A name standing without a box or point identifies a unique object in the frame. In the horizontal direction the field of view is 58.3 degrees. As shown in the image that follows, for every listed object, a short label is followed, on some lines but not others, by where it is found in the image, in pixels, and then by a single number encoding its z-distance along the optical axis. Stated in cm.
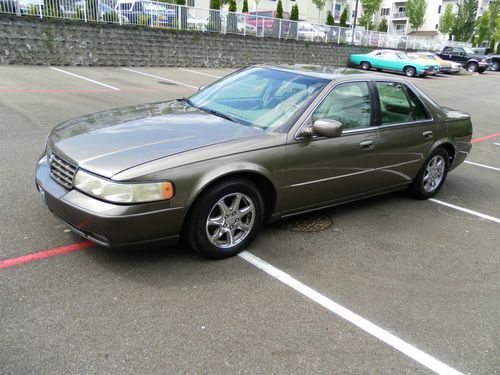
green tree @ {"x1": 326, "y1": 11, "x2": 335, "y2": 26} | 3852
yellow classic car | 2911
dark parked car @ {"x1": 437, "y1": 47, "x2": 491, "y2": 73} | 3475
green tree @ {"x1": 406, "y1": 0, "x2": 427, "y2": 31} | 6138
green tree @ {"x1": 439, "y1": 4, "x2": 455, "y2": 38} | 6144
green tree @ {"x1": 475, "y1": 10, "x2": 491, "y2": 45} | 5966
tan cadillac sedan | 315
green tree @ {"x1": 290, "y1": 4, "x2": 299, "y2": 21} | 3453
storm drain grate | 446
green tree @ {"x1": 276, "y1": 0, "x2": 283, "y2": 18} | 3575
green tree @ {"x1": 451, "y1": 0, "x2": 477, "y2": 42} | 5475
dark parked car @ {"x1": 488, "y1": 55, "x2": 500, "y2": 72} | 3824
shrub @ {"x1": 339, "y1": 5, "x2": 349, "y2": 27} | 4302
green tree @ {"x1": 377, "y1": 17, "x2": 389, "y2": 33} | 6731
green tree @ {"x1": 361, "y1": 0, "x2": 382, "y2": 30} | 5581
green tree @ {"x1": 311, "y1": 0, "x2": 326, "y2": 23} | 5225
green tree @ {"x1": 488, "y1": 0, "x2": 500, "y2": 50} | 6028
